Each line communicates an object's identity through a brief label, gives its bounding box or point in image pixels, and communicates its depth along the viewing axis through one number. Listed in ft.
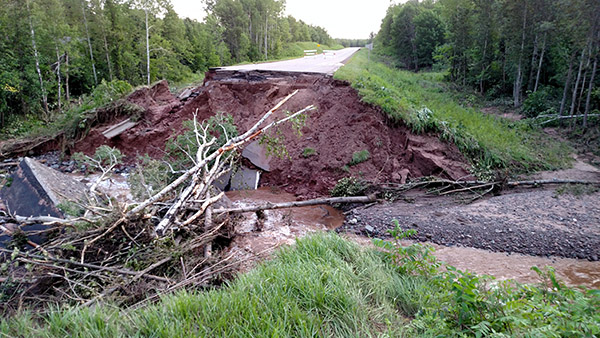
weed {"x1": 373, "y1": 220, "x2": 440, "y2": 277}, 11.34
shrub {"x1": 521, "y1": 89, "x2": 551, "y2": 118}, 45.16
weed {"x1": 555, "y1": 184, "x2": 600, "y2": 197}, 22.88
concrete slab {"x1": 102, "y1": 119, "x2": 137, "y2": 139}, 36.22
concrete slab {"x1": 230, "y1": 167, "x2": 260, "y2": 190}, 28.37
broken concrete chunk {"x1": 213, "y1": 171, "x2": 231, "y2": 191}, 27.50
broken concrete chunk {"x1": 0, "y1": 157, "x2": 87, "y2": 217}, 15.84
